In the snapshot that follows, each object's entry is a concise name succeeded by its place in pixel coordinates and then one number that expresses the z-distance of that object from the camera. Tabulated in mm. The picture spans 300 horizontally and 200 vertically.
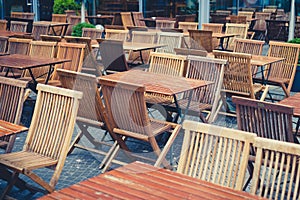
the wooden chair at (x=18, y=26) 11008
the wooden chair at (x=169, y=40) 8562
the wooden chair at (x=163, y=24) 10758
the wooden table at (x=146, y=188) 2570
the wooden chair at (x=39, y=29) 10555
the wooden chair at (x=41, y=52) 7195
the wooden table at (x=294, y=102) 4438
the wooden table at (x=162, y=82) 4996
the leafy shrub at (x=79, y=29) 10756
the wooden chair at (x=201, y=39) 8910
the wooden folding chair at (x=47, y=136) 3756
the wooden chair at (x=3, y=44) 7841
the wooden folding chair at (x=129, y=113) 4344
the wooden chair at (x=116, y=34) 8984
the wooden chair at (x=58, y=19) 12570
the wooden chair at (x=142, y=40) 8797
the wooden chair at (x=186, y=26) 10635
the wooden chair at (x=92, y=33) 9422
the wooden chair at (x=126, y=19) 13258
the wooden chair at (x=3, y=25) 11328
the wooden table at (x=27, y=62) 6219
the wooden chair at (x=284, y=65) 7125
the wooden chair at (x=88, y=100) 4680
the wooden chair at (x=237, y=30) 10142
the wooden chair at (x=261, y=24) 12638
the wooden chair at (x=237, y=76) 6096
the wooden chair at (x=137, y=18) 13672
